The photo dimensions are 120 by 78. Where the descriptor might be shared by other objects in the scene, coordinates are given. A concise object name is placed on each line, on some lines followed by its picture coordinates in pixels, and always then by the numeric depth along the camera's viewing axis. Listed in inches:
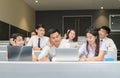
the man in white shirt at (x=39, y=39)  123.4
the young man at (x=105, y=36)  99.8
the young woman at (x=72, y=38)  116.6
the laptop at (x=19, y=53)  51.0
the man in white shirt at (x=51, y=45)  71.2
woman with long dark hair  75.5
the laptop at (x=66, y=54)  46.1
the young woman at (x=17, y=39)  88.4
